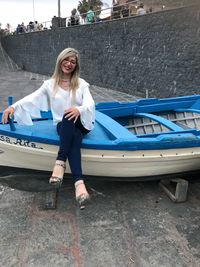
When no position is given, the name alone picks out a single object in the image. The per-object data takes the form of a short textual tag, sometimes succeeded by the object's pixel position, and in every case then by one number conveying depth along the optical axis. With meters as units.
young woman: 3.35
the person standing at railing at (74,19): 17.33
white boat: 3.52
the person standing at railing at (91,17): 15.44
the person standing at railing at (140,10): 11.73
